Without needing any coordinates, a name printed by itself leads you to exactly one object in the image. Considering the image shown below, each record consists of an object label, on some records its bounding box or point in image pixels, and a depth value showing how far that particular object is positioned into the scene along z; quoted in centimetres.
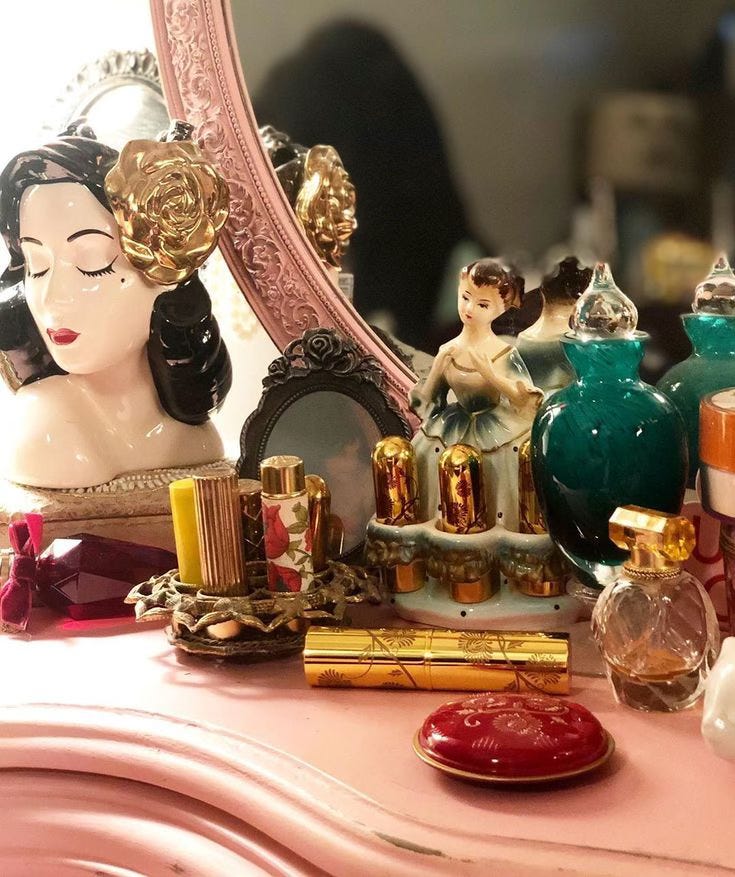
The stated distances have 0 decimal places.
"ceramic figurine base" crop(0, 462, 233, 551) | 79
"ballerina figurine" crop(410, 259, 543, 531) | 65
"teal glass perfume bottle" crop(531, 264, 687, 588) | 59
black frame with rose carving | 72
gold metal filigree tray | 63
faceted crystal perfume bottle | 54
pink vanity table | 45
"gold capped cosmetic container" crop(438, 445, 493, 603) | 64
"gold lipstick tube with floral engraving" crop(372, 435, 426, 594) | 67
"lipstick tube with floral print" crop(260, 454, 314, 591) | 64
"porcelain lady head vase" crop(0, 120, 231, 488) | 76
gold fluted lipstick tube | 65
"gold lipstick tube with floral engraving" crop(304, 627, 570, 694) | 58
